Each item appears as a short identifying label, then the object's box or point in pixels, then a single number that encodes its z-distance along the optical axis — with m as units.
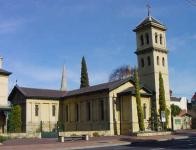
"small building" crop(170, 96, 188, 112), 68.60
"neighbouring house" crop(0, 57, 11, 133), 33.90
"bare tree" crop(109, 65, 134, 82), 71.28
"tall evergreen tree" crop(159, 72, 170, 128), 37.07
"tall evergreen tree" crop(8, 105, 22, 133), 38.70
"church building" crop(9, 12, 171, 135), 36.15
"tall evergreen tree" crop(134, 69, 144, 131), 33.43
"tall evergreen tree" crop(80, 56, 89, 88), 55.26
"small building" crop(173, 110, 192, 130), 43.54
